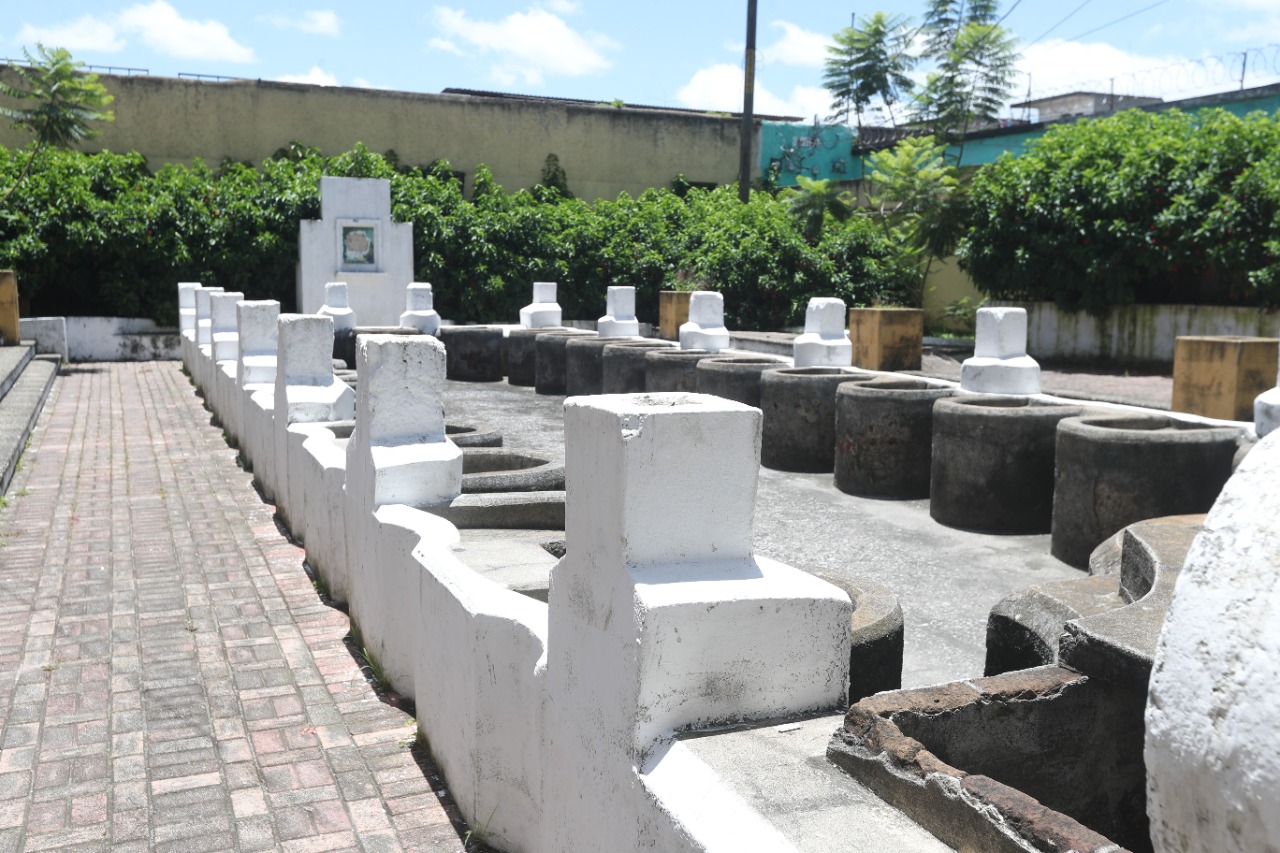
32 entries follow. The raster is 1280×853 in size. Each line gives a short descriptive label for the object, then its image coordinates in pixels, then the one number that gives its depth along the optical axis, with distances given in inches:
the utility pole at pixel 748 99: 1004.6
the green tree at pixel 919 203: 840.3
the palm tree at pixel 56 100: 673.6
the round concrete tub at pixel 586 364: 578.6
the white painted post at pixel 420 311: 698.2
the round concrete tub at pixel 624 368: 529.0
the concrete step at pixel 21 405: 375.6
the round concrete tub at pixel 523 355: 673.0
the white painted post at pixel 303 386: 297.4
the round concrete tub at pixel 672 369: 483.2
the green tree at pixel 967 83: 992.9
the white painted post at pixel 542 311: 738.2
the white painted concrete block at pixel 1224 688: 52.2
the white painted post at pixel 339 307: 669.9
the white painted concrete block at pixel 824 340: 467.8
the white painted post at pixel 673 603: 99.3
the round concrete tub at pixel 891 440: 357.4
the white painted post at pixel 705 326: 575.2
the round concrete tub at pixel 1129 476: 264.8
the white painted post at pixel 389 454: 200.2
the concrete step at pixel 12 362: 529.3
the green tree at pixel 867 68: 1295.5
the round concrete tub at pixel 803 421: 400.8
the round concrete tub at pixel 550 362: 621.9
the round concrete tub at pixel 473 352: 685.9
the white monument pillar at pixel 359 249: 841.5
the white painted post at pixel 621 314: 676.1
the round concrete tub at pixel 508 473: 231.1
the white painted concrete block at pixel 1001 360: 361.7
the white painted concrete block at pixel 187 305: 729.0
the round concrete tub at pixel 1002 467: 311.6
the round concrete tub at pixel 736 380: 443.2
